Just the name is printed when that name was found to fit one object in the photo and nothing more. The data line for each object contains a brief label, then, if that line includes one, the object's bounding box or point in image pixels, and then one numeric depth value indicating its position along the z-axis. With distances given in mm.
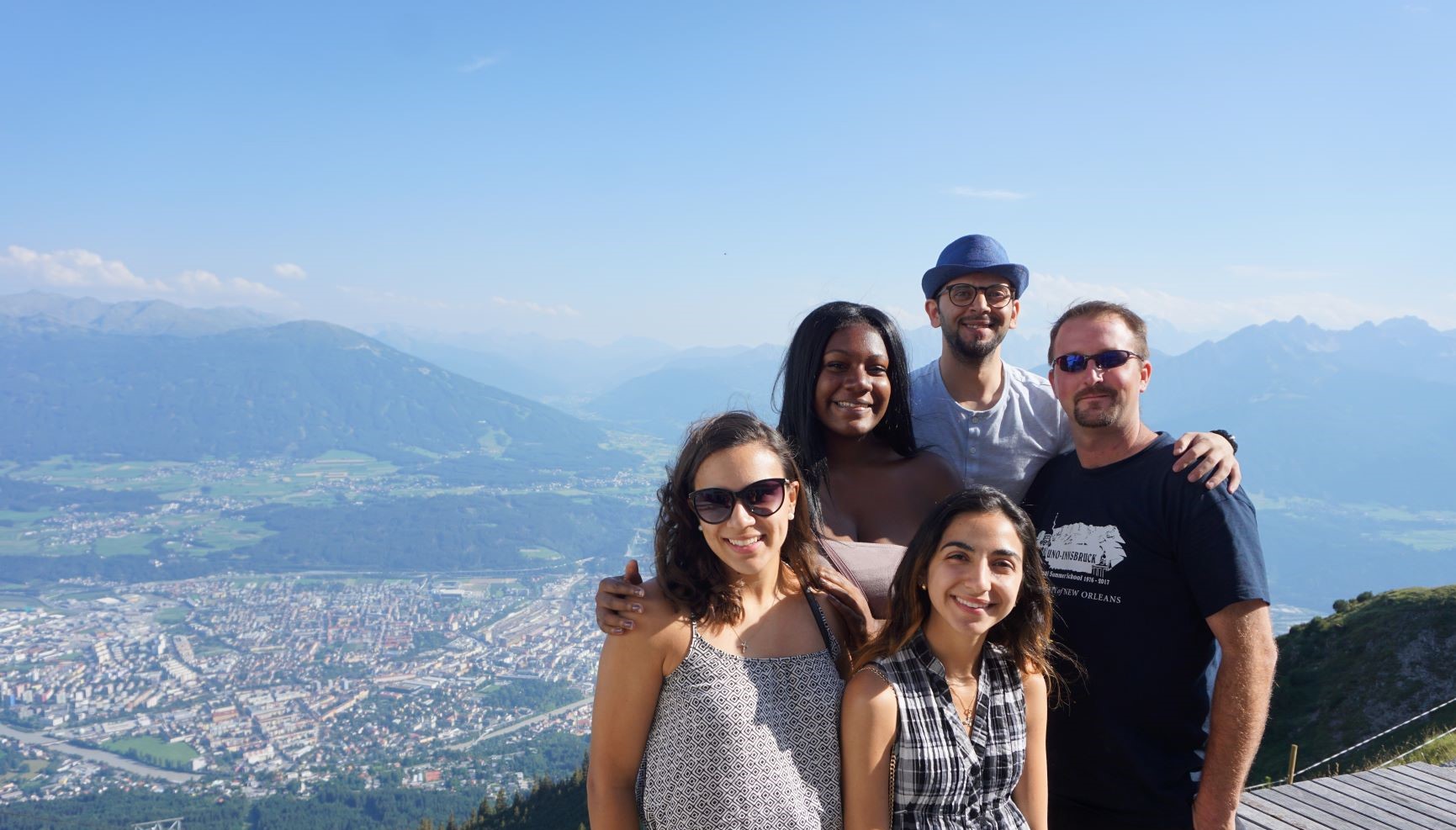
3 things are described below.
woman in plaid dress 2818
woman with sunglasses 2773
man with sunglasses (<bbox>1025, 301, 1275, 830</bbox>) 3387
